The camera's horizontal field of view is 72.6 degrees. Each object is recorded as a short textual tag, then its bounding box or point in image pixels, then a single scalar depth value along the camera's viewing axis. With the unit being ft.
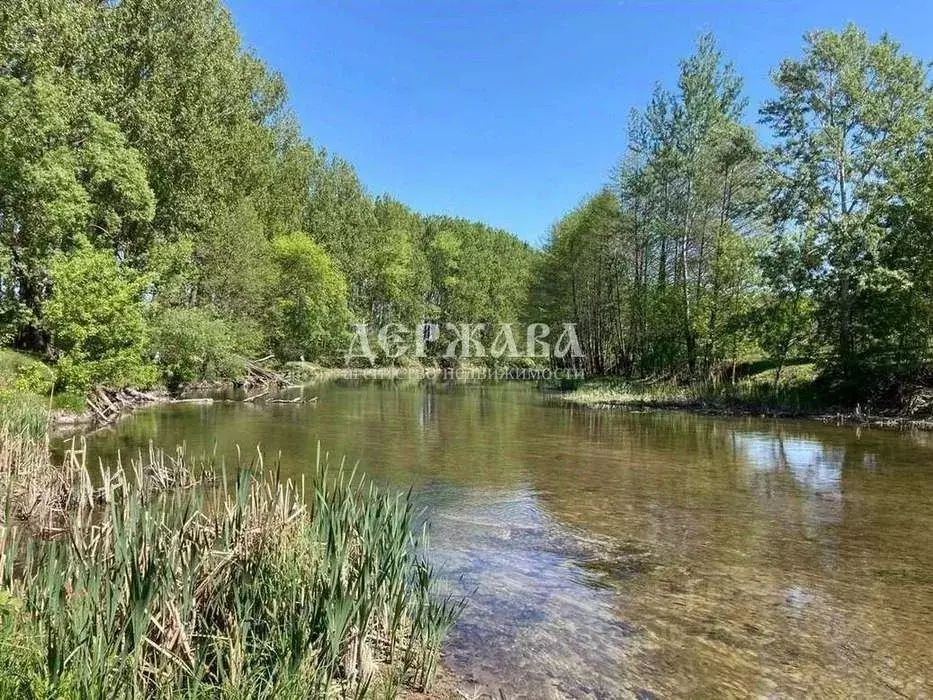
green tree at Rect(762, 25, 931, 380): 75.82
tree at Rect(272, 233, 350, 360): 159.63
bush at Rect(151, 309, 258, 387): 87.76
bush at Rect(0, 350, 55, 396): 54.70
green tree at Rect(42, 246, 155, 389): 62.44
